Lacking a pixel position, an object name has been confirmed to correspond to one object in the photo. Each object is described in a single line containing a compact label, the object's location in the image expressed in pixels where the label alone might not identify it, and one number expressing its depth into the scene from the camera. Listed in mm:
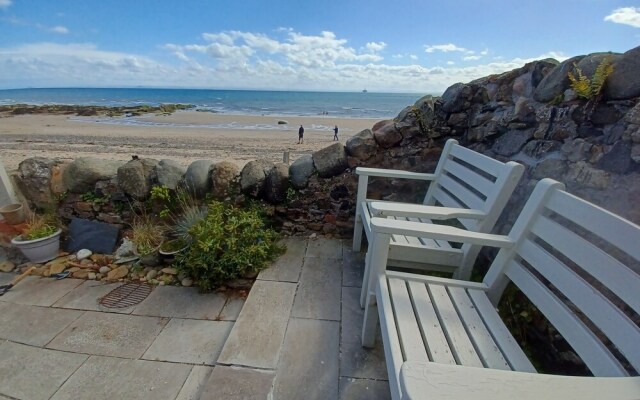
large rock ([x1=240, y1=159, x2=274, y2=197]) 2949
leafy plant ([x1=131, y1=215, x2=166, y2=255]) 2797
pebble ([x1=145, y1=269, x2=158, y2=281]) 2629
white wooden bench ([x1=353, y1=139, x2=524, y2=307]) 1736
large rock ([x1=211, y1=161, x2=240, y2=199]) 2943
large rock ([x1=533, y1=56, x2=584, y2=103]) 1956
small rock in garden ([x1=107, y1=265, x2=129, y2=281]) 2635
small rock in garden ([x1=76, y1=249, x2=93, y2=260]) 2883
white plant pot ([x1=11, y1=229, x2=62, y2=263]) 2744
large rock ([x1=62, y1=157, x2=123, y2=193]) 3078
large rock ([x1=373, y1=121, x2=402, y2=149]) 2877
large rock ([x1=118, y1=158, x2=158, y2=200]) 2984
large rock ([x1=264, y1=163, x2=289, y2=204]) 3000
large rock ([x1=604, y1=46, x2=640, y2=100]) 1563
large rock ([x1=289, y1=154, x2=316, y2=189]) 3018
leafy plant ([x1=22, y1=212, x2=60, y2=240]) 2830
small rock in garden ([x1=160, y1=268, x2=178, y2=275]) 2652
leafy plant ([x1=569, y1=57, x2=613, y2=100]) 1663
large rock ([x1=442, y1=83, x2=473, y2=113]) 2707
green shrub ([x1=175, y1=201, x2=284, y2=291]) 2430
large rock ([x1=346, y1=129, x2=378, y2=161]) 2906
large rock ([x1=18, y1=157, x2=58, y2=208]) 3117
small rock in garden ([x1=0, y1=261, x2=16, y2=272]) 2748
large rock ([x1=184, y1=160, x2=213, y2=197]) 2949
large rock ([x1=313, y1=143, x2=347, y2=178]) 2969
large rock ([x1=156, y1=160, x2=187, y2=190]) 2967
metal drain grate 2322
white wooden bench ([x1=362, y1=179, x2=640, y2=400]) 722
